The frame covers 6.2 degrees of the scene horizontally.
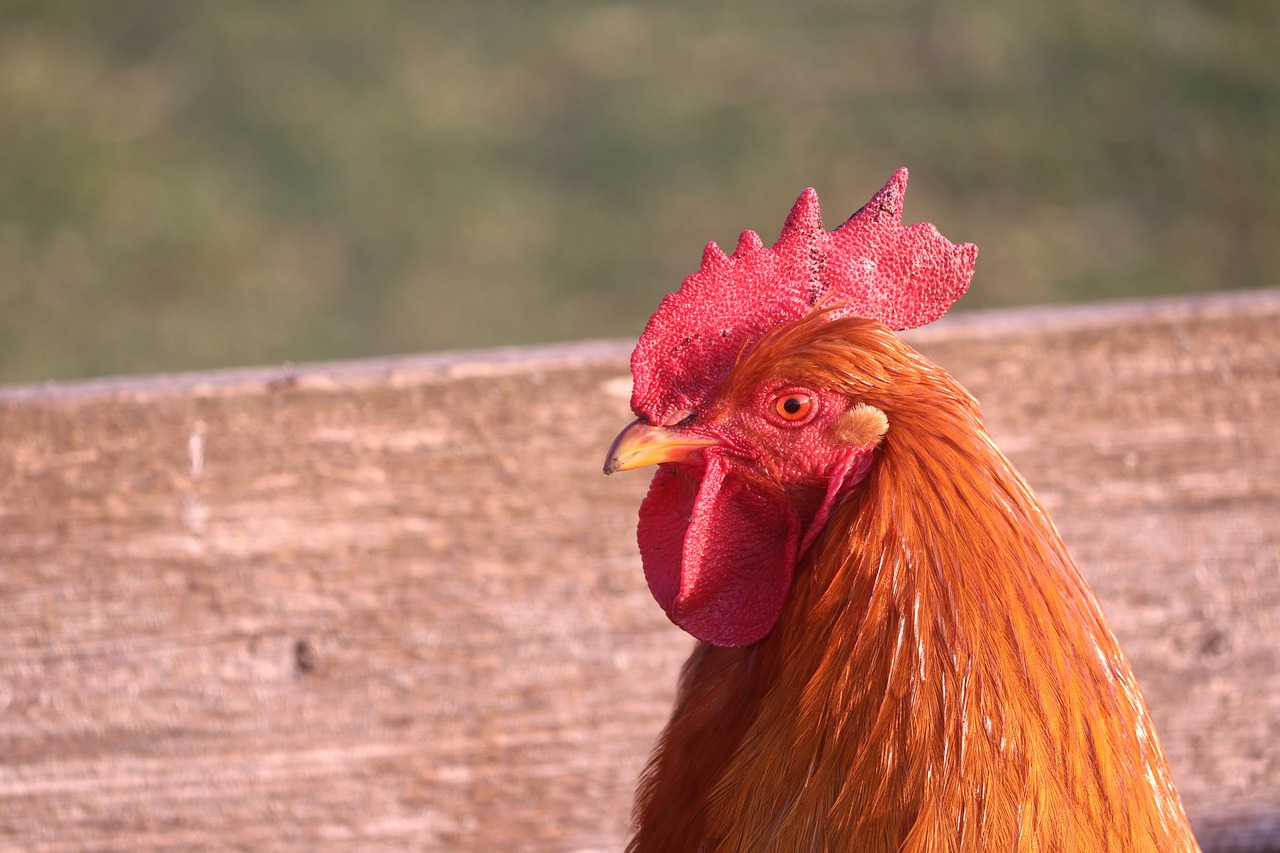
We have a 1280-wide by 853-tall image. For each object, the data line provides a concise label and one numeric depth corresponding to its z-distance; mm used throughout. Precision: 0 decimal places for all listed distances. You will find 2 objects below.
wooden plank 3205
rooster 3083
